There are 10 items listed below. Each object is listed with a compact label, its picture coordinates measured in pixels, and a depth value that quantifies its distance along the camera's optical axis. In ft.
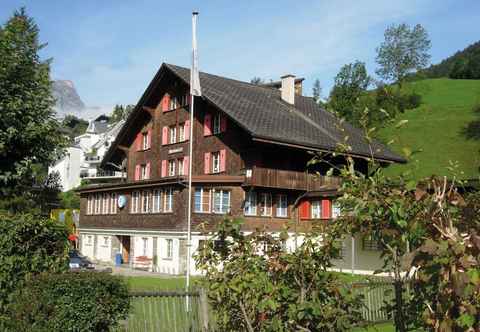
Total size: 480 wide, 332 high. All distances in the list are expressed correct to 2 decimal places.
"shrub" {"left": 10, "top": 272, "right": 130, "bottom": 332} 26.84
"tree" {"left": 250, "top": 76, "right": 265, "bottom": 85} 370.12
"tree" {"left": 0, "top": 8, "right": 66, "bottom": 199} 43.89
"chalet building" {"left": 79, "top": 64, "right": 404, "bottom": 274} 109.29
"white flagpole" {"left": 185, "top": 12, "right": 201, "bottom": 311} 66.95
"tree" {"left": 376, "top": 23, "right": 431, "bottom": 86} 269.44
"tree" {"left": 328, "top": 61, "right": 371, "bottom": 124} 243.81
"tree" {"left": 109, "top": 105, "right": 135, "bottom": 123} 409.16
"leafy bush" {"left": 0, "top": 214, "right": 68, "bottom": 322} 28.30
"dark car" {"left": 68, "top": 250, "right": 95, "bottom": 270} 96.18
